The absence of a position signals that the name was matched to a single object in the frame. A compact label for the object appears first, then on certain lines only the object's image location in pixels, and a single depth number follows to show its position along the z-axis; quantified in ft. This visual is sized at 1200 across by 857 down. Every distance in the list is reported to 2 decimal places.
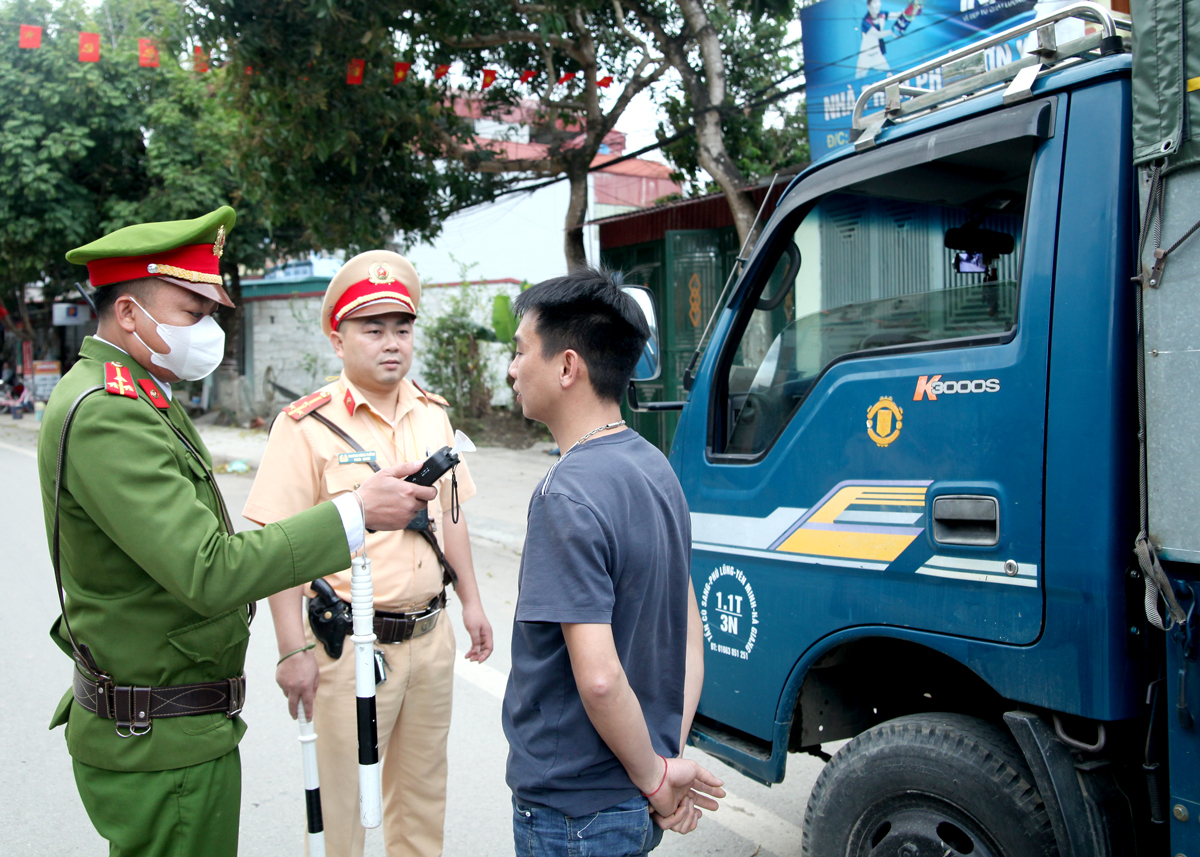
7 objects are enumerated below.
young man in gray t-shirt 4.99
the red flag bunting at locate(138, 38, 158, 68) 42.47
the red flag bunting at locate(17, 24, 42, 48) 44.45
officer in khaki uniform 8.11
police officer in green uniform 5.66
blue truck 6.10
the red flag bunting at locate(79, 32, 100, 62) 45.35
